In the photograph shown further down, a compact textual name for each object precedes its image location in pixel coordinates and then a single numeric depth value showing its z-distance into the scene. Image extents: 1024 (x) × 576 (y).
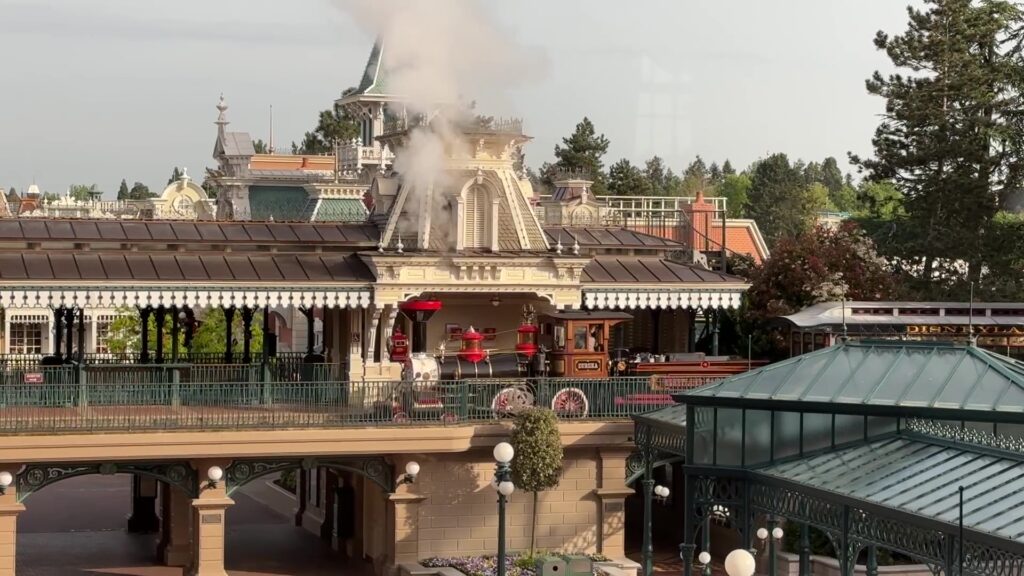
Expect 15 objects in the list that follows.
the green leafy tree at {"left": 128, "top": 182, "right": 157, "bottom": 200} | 174.82
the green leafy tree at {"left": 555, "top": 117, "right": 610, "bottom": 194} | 103.50
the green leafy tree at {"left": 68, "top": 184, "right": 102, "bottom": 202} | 76.69
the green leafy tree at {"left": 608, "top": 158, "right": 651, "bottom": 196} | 103.19
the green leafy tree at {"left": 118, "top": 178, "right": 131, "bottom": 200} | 188.71
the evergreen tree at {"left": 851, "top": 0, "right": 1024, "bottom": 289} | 49.50
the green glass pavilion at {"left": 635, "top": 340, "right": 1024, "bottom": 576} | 23.38
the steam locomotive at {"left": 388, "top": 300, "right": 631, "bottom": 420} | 37.06
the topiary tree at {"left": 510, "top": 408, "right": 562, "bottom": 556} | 35.88
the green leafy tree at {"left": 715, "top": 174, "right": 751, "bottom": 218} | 133.88
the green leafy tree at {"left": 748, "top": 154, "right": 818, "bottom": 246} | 121.00
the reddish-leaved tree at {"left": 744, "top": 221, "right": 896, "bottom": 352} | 47.19
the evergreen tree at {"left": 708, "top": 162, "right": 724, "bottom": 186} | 165.79
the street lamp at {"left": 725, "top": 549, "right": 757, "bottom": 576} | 20.98
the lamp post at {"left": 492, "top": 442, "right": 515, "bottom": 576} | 28.77
